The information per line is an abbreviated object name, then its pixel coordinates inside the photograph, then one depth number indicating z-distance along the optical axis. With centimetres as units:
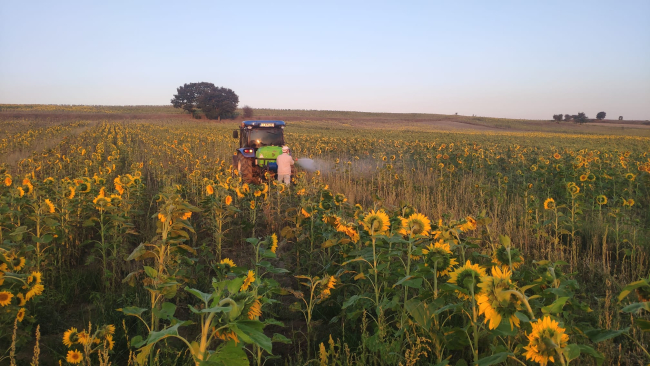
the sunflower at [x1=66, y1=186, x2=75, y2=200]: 471
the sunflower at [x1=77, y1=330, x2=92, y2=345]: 248
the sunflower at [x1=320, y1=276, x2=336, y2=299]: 280
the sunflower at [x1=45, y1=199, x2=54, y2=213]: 392
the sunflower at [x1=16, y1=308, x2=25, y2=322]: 279
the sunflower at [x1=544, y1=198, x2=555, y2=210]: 465
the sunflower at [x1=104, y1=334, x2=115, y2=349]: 254
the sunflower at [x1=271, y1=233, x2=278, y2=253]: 316
